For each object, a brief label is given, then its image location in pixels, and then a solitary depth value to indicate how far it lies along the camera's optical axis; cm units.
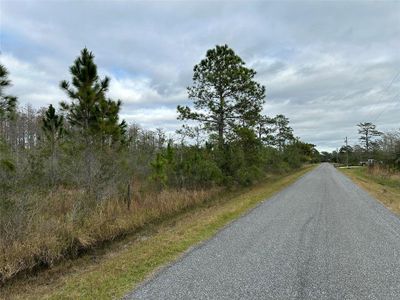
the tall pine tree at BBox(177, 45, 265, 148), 2292
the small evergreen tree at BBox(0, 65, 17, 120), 861
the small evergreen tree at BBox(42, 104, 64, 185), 1589
